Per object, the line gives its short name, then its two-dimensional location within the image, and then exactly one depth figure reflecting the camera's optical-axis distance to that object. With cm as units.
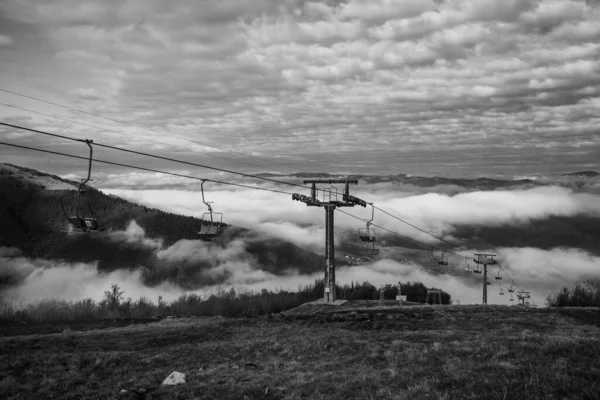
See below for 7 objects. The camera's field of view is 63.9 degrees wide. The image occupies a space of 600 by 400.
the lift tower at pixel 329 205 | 4531
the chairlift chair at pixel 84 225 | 1881
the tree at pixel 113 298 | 7844
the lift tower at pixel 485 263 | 7344
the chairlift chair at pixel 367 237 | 4138
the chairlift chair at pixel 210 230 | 2522
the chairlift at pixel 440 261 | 5969
